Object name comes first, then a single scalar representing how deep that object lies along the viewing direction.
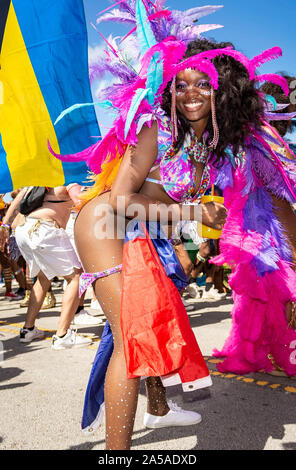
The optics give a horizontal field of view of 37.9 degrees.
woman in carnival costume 1.56
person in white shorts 4.09
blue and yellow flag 2.96
